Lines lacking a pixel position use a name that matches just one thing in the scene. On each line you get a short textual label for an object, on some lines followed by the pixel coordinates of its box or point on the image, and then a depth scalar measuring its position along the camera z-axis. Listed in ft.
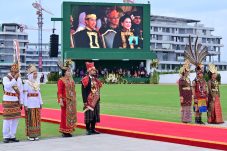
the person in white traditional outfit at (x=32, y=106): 33.86
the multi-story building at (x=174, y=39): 362.74
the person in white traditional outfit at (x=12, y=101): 33.47
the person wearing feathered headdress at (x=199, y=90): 43.50
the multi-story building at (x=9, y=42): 349.41
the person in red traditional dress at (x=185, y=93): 43.09
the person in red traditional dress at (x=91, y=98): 36.70
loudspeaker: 159.12
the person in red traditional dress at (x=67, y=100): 35.73
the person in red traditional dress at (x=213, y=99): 43.86
